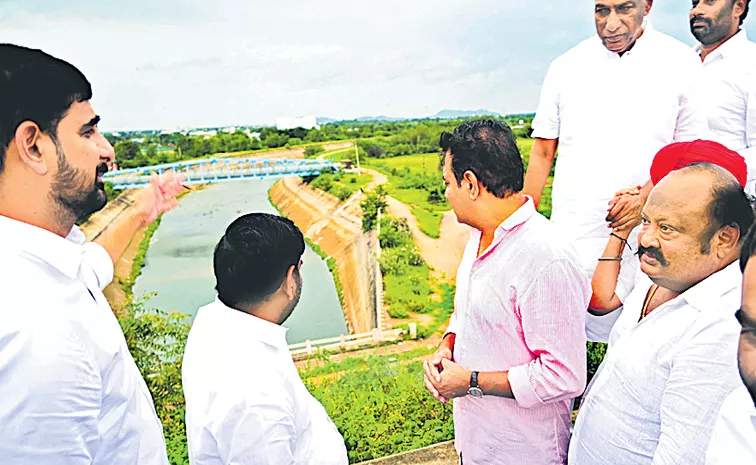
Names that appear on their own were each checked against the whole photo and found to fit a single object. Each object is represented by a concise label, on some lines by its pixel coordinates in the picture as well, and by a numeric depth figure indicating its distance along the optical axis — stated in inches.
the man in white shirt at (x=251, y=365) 44.8
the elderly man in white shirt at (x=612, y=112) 71.4
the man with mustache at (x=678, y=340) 37.2
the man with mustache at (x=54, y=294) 35.4
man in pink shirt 50.6
